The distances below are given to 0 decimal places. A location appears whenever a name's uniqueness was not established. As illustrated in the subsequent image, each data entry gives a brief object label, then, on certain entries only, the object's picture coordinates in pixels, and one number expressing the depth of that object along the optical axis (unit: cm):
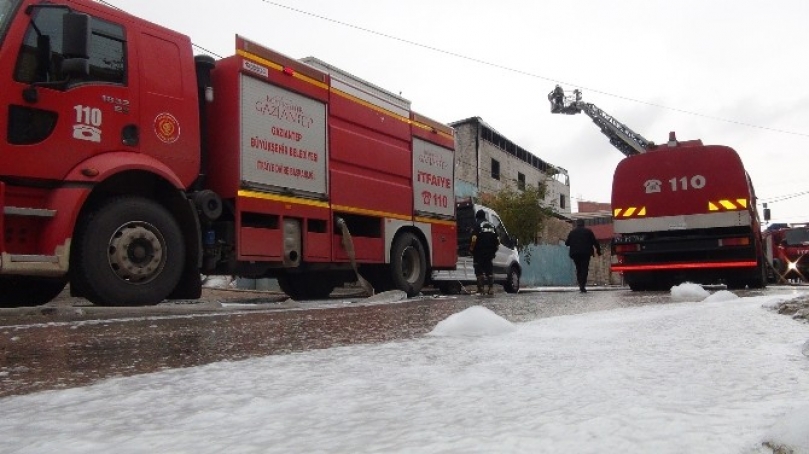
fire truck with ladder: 1020
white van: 1257
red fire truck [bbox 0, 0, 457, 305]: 514
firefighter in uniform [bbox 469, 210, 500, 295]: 1084
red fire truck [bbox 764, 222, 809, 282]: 1920
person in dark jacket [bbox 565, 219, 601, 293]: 1264
